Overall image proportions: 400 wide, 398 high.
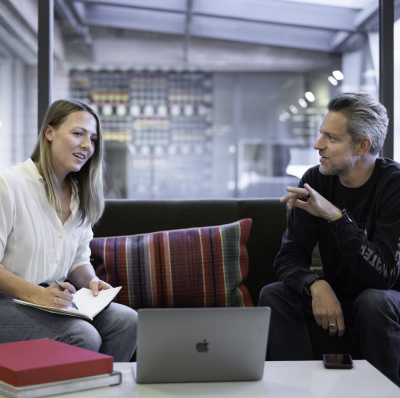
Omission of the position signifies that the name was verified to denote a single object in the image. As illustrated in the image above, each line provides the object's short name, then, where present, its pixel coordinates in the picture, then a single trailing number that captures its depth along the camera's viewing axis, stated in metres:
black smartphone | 1.30
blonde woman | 1.62
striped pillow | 2.19
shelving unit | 4.64
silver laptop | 1.15
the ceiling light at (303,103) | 4.75
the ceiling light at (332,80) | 4.67
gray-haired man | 1.82
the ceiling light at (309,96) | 4.75
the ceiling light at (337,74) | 4.53
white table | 1.13
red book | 1.06
